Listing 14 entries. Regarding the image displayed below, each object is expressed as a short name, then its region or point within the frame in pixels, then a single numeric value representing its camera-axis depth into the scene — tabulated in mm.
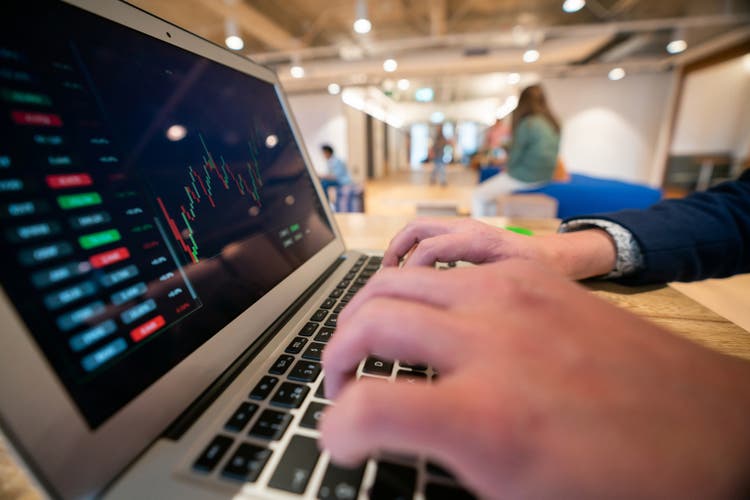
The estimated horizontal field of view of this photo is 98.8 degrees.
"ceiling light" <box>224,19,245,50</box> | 3867
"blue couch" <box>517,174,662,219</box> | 2422
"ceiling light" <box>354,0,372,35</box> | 3262
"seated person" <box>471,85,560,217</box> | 2719
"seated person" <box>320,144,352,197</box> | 4684
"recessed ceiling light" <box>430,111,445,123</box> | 12758
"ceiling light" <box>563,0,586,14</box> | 3372
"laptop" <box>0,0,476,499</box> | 204
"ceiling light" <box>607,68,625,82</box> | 6039
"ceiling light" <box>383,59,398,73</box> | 5246
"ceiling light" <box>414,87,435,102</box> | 9595
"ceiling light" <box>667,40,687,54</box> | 4725
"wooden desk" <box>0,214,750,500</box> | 256
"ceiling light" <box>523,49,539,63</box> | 4855
